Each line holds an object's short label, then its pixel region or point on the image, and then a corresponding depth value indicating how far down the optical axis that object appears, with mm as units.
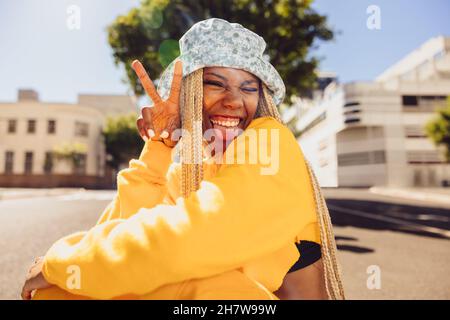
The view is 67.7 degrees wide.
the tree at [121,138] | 40969
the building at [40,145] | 35438
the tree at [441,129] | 27406
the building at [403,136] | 35000
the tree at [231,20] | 12453
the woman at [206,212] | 795
